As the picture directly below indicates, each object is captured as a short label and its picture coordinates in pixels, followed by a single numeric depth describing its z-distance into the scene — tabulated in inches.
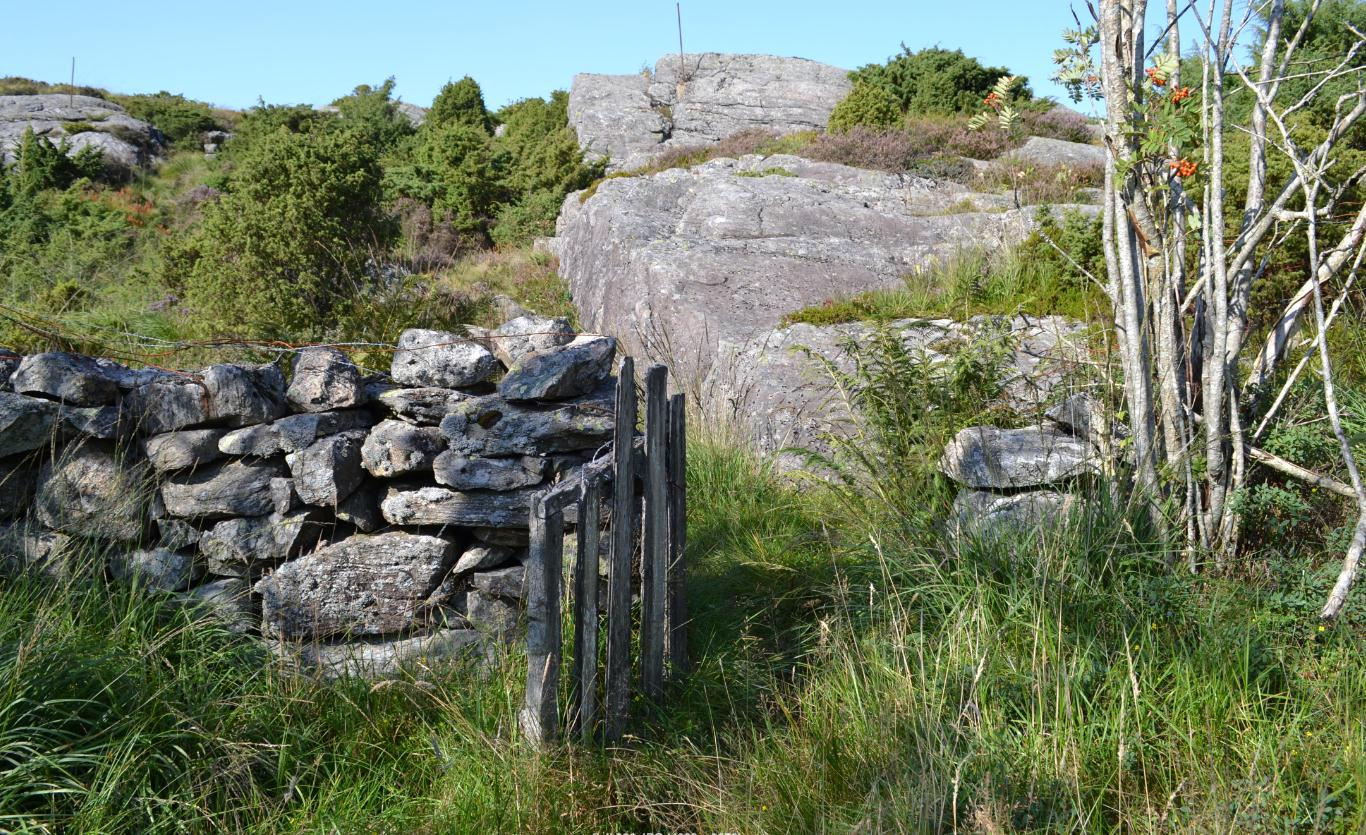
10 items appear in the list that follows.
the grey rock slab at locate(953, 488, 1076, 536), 144.9
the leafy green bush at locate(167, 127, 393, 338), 342.6
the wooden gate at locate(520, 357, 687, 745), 115.4
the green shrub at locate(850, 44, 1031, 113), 723.4
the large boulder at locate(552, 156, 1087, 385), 330.3
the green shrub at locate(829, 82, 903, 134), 662.5
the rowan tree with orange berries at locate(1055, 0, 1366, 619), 144.1
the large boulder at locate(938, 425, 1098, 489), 169.9
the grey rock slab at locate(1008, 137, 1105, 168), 516.4
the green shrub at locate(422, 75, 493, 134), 963.3
